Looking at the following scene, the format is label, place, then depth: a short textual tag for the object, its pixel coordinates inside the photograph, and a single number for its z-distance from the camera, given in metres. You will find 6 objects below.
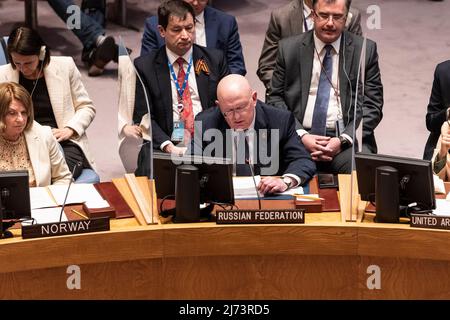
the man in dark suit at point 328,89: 10.40
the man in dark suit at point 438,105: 10.33
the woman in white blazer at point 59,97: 10.41
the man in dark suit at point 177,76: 10.33
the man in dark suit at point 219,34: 11.25
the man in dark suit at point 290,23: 11.27
